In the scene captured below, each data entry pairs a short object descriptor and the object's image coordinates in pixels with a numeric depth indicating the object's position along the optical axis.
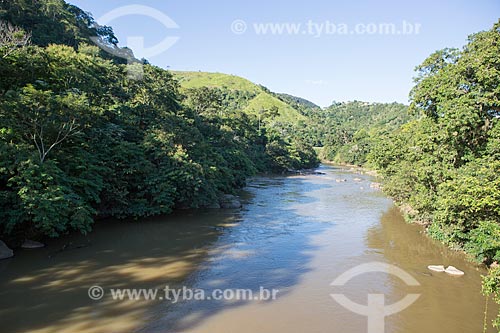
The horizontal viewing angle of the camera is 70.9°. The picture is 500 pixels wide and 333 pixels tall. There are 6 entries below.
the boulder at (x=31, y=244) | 15.99
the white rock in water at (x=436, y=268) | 15.12
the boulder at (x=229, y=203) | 27.43
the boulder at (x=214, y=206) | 26.63
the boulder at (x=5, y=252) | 14.45
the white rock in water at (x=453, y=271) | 14.55
